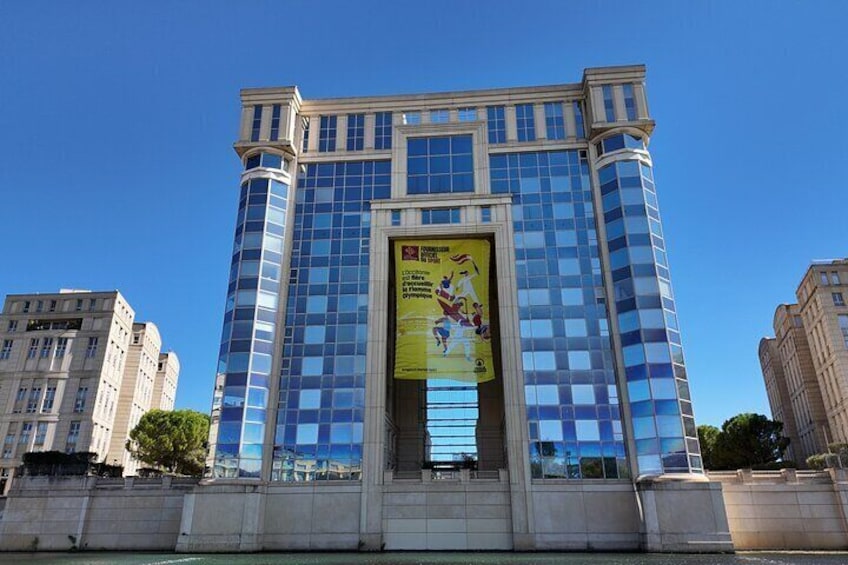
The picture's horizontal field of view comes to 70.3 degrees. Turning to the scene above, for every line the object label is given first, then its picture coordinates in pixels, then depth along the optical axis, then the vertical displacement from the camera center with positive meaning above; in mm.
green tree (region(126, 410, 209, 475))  79562 +8637
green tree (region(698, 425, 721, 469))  89438 +9324
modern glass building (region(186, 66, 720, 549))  45438 +15736
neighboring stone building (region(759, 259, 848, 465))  85688 +21488
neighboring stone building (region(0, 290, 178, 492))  83062 +18259
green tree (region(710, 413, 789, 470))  80938 +8110
